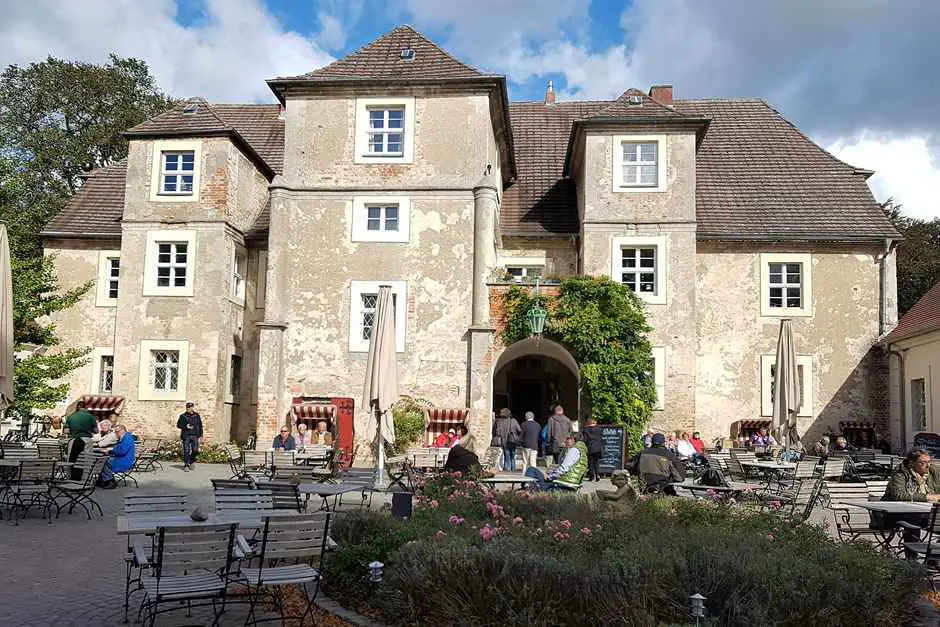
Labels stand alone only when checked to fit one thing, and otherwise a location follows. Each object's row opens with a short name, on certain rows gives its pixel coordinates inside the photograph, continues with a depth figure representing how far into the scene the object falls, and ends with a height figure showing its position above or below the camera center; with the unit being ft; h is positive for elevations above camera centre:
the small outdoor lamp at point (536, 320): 73.31 +5.94
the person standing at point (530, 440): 67.87 -3.82
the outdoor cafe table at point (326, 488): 37.93 -4.57
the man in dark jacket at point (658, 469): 47.50 -4.15
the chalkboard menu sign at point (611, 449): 67.87 -4.33
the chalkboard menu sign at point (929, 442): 67.15 -3.27
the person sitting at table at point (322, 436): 74.69 -4.31
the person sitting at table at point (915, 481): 36.04 -3.36
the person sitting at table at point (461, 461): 46.42 -3.82
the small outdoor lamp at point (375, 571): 24.91 -5.25
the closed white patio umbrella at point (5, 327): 44.14 +2.56
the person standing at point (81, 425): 58.23 -3.08
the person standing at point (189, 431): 70.64 -3.94
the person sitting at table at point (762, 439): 79.44 -3.89
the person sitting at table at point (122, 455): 57.72 -4.94
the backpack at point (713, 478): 53.95 -5.40
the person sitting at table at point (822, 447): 75.74 -4.32
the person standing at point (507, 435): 68.64 -3.52
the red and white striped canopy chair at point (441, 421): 74.84 -2.80
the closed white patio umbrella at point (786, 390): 62.13 +0.50
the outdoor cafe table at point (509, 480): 45.08 -4.70
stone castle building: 77.41 +13.03
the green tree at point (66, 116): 132.87 +41.11
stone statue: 35.01 -4.05
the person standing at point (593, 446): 67.77 -4.15
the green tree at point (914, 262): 124.77 +19.95
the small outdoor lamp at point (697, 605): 20.37 -4.91
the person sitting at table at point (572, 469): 45.93 -4.07
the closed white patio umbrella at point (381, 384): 53.57 +0.16
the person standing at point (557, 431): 67.18 -3.09
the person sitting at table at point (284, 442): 65.72 -4.38
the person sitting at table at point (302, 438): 70.13 -4.29
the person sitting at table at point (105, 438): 61.67 -4.18
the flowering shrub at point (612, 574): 21.75 -4.83
